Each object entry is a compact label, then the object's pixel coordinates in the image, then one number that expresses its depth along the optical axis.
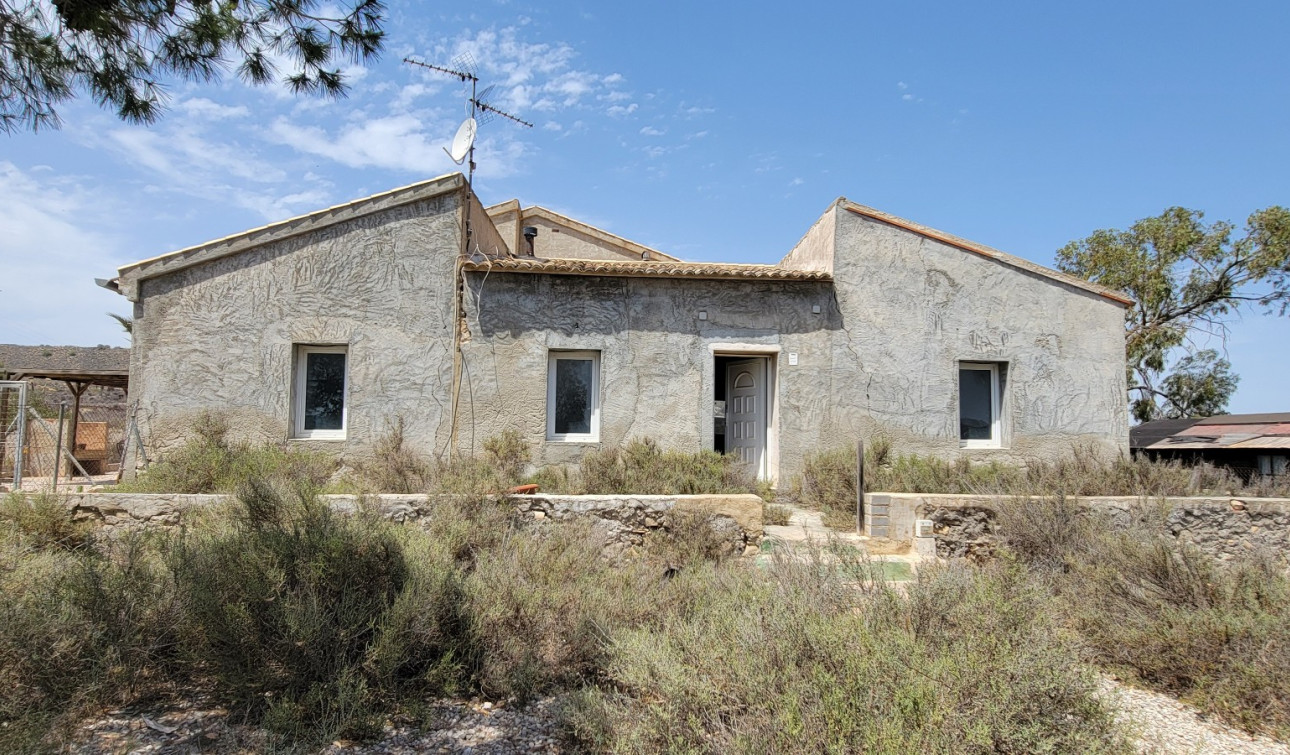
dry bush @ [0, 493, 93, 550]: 5.31
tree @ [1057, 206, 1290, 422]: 13.91
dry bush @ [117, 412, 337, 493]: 6.45
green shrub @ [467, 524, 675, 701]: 3.91
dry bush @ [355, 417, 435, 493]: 6.75
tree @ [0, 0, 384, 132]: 4.18
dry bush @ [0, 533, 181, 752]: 3.07
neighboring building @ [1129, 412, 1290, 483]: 10.55
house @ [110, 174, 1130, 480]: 9.01
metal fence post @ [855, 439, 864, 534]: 7.14
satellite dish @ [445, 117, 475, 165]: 9.80
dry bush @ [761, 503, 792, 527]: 7.50
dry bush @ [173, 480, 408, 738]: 3.35
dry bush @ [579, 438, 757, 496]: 6.98
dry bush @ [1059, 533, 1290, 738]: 3.67
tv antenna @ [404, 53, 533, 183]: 9.78
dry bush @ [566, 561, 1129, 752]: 2.47
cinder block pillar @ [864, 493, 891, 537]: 6.65
